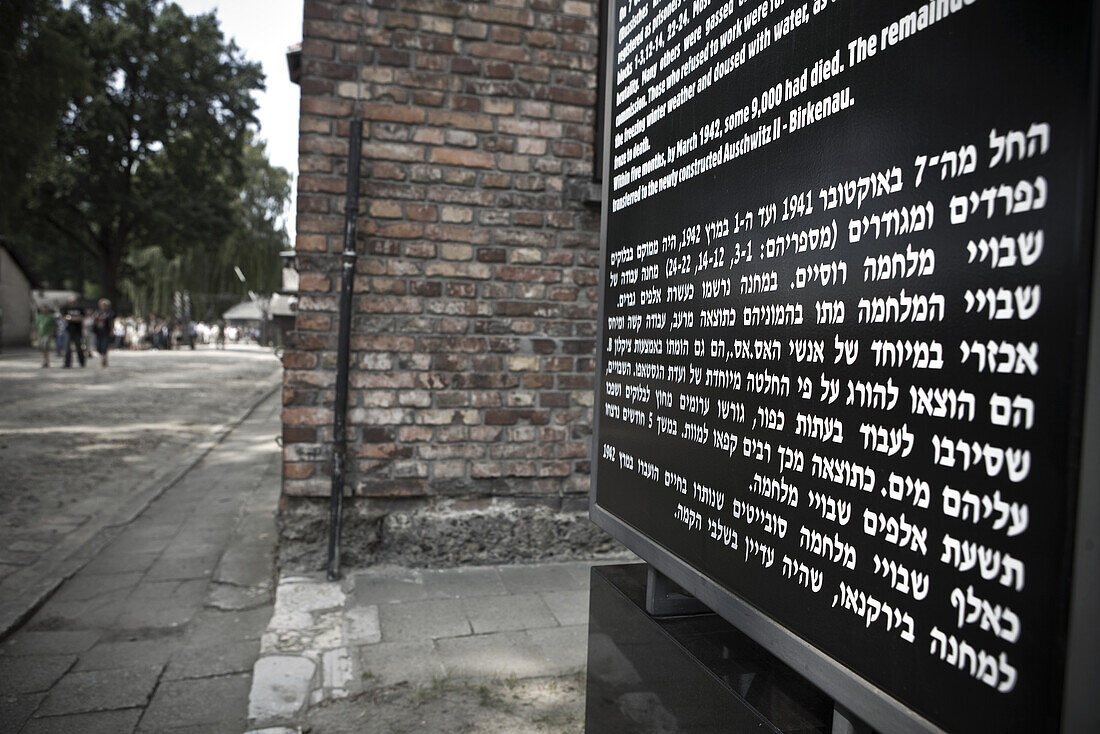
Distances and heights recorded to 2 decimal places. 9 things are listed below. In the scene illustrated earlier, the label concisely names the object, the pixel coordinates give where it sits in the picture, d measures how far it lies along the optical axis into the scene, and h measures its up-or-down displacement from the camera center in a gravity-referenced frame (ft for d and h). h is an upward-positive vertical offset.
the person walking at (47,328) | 72.59 -0.13
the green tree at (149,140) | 110.83 +29.39
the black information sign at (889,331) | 2.50 +0.09
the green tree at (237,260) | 165.17 +15.84
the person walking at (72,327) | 71.77 +0.03
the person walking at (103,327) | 75.36 +0.14
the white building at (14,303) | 109.09 +3.46
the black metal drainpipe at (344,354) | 12.41 -0.30
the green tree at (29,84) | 34.30 +12.03
